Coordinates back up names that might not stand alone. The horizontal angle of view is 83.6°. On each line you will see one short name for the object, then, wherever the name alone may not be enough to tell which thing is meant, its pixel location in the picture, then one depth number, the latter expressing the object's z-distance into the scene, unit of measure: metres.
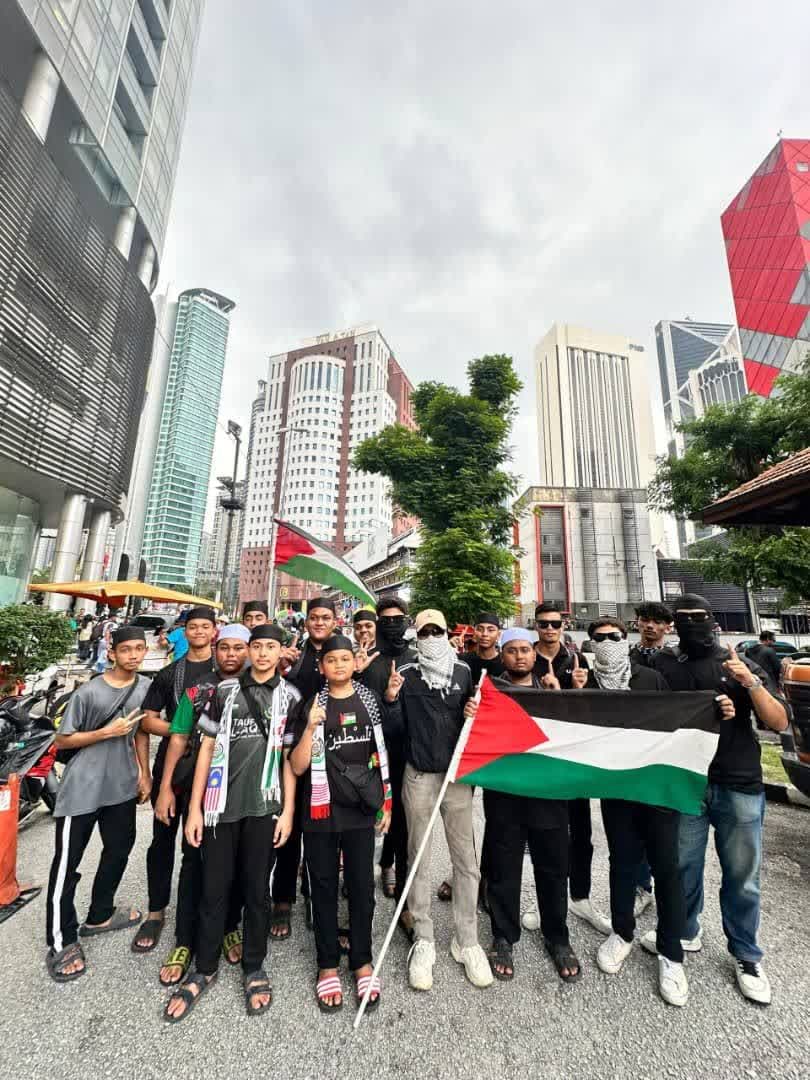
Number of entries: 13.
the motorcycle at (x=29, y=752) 3.99
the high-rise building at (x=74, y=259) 17.16
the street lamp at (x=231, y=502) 17.83
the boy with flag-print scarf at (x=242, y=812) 2.49
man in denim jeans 2.62
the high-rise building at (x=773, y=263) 34.34
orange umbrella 9.77
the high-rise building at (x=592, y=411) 113.25
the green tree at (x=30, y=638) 7.58
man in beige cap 2.70
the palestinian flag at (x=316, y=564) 6.88
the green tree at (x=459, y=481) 16.08
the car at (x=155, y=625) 16.61
